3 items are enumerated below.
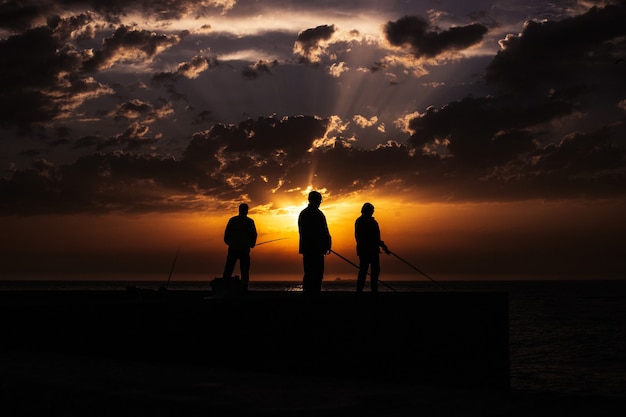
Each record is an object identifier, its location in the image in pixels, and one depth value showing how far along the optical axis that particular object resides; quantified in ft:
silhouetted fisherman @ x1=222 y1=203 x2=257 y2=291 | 48.62
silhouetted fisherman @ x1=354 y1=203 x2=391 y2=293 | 44.75
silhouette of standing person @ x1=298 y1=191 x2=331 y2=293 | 41.42
